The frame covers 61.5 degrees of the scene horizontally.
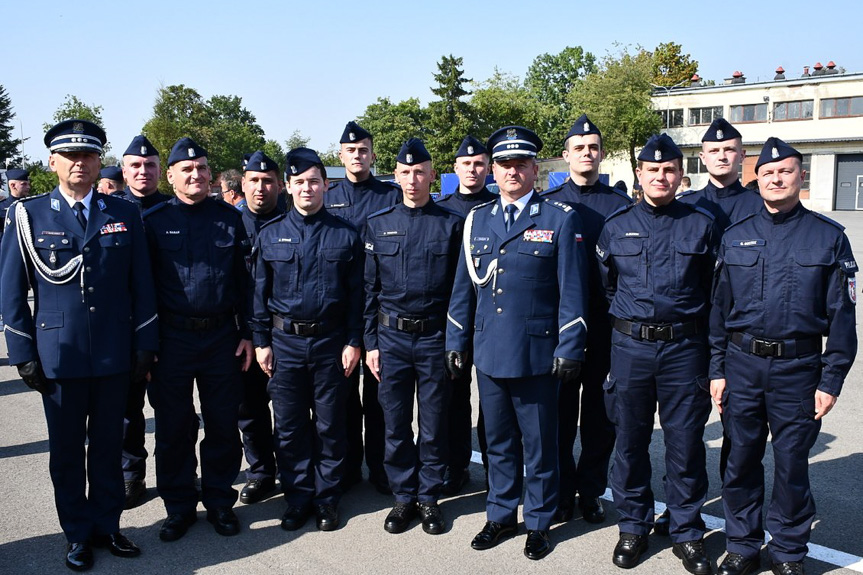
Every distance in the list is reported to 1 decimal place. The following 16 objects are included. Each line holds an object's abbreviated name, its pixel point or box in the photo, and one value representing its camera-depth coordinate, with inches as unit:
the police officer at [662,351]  150.6
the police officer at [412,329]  173.2
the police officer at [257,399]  192.2
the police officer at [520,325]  157.3
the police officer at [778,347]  138.9
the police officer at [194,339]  167.8
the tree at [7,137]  2423.7
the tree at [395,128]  2295.4
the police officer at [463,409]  192.4
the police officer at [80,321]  152.9
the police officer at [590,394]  173.2
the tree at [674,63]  2778.1
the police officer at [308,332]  171.8
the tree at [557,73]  3026.6
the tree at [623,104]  1736.0
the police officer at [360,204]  195.2
